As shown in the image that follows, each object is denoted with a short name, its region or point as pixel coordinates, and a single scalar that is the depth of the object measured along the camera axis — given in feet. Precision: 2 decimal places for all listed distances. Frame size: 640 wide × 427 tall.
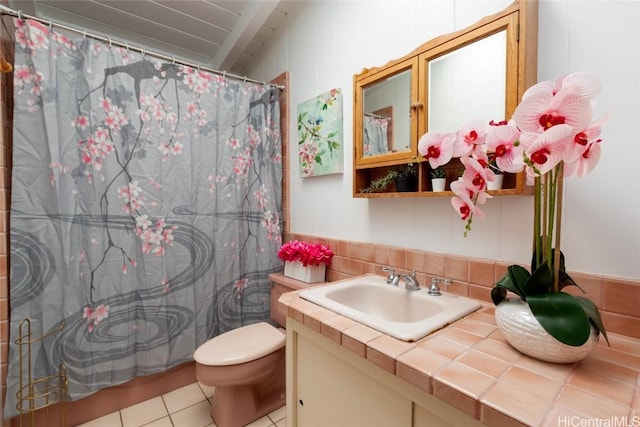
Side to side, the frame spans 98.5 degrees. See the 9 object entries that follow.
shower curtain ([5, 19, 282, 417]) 4.21
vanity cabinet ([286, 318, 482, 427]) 2.05
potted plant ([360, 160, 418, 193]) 3.83
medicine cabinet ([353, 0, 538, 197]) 2.82
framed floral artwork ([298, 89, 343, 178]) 5.12
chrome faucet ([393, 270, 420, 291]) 3.67
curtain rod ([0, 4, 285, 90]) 3.94
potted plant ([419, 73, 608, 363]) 1.73
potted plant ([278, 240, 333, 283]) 5.19
